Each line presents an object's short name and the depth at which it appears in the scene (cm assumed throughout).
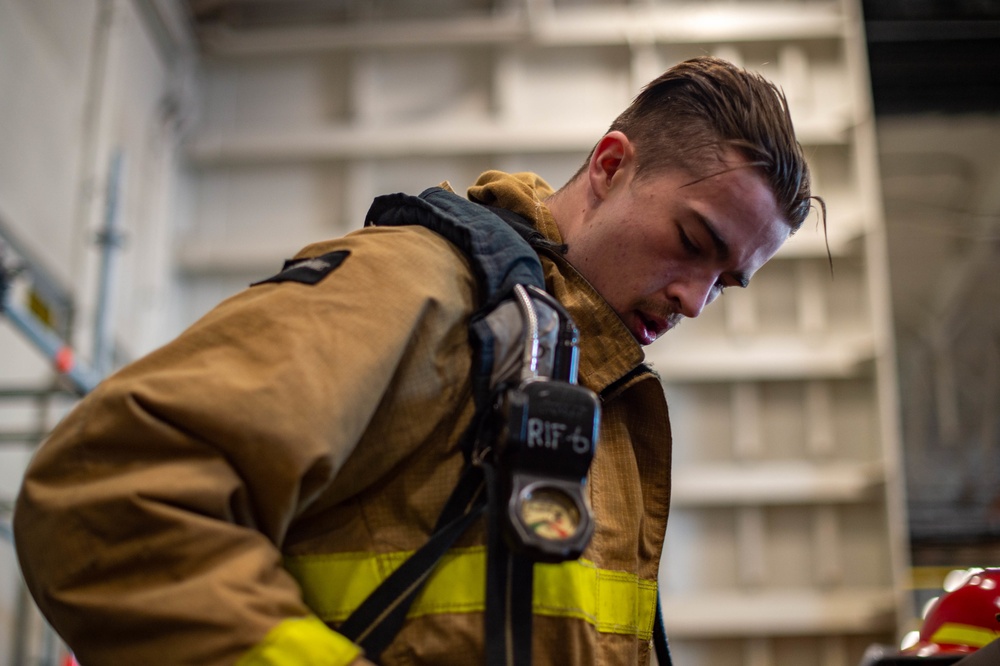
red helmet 185
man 110
